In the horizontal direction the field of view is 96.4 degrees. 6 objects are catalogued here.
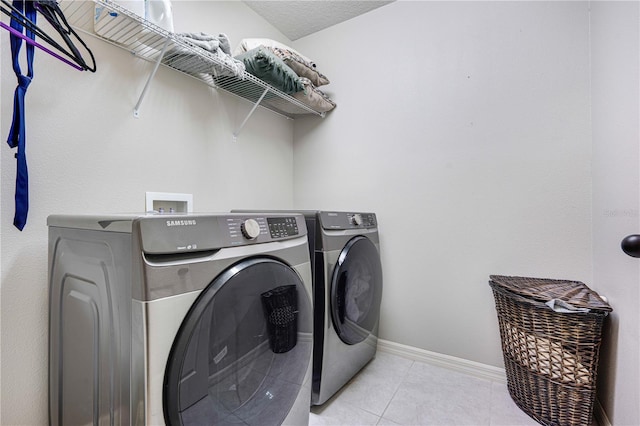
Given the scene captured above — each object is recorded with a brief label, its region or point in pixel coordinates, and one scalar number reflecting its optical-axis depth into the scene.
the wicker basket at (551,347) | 1.12
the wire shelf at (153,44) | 1.07
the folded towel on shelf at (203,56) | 1.22
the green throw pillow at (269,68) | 1.46
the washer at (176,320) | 0.63
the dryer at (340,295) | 1.30
